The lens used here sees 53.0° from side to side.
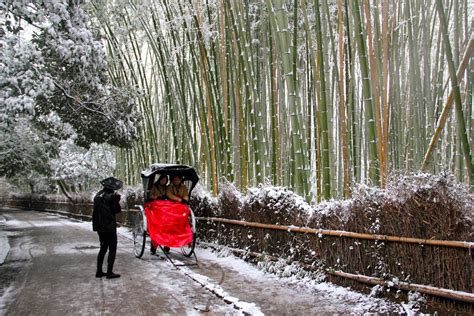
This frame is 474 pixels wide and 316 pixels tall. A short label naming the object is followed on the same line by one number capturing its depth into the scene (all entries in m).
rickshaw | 6.95
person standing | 5.80
